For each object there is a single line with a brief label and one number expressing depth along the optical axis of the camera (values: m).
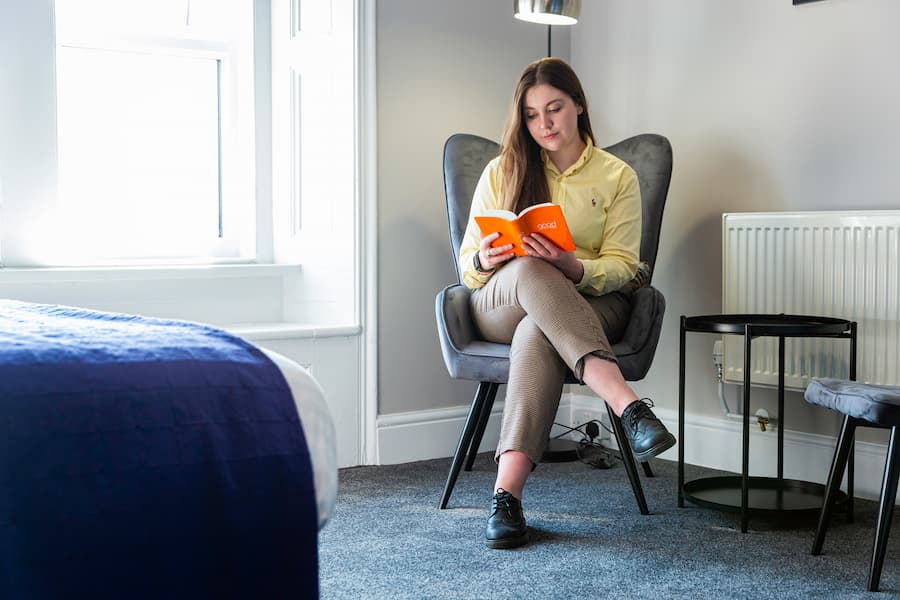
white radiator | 2.47
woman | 2.14
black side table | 2.21
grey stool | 1.79
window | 2.99
